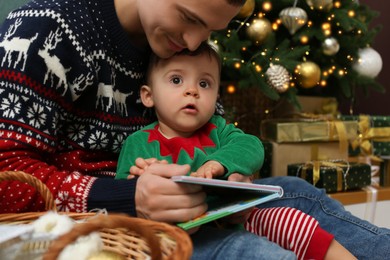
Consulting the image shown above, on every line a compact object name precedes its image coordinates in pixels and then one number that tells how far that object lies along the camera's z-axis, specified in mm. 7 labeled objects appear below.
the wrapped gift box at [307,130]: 1771
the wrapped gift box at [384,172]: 2010
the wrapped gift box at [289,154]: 1789
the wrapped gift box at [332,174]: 1728
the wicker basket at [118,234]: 475
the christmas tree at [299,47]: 1733
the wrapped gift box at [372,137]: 1931
